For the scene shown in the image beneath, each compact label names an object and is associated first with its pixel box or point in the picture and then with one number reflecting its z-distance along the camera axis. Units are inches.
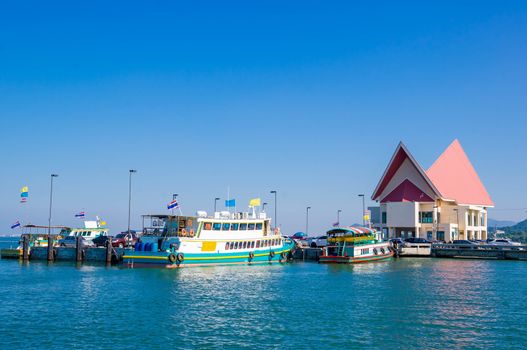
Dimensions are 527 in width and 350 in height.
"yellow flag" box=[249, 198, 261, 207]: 2454.5
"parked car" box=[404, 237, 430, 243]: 3158.2
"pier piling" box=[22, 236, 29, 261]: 2578.7
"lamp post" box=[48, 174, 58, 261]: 2502.5
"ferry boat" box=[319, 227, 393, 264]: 2412.6
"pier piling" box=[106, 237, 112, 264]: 2381.2
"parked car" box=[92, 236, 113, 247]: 2940.5
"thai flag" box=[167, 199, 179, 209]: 2165.0
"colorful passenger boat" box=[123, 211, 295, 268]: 2070.6
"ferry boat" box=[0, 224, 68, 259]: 2662.4
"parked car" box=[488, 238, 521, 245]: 3273.1
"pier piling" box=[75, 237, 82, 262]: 2479.1
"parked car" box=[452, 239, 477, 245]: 3100.1
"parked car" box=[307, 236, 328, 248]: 3124.3
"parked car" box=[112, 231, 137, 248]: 2787.4
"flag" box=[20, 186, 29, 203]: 2866.6
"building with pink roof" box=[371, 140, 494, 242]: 3710.6
